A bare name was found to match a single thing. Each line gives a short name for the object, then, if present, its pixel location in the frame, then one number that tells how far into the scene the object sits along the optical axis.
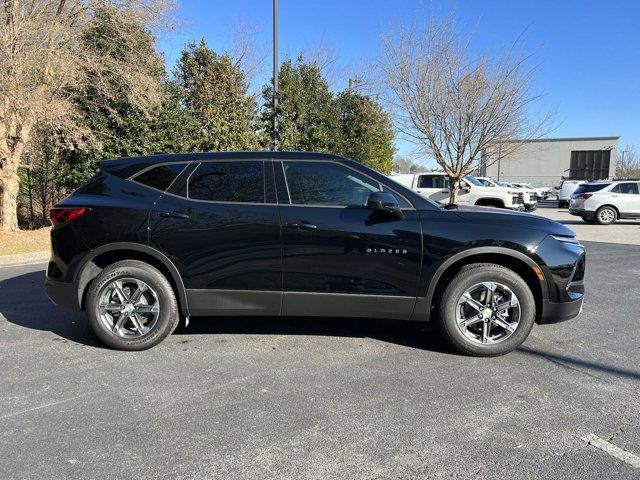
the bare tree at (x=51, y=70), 10.18
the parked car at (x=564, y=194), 30.43
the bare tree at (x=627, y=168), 71.89
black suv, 3.97
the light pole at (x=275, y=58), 12.19
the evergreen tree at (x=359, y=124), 18.50
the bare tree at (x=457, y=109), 14.03
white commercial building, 64.44
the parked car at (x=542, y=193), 41.58
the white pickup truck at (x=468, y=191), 17.48
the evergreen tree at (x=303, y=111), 16.12
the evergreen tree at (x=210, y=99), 14.34
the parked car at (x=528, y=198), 21.41
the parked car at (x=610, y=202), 18.31
